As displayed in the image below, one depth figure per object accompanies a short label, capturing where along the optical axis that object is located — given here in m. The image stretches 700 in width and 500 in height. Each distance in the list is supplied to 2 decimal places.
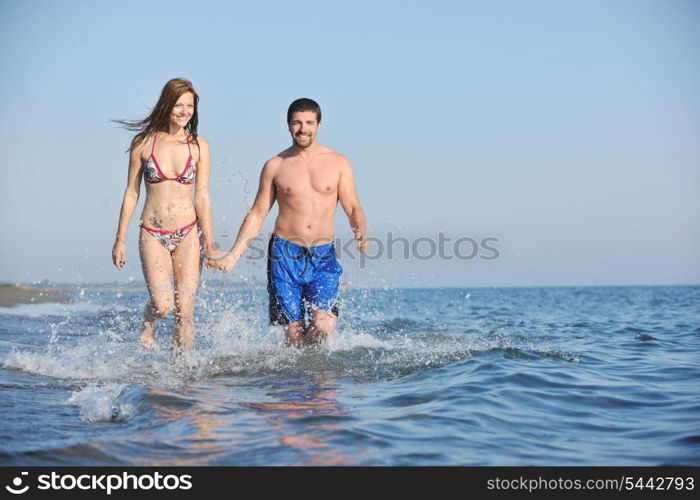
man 6.91
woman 6.24
